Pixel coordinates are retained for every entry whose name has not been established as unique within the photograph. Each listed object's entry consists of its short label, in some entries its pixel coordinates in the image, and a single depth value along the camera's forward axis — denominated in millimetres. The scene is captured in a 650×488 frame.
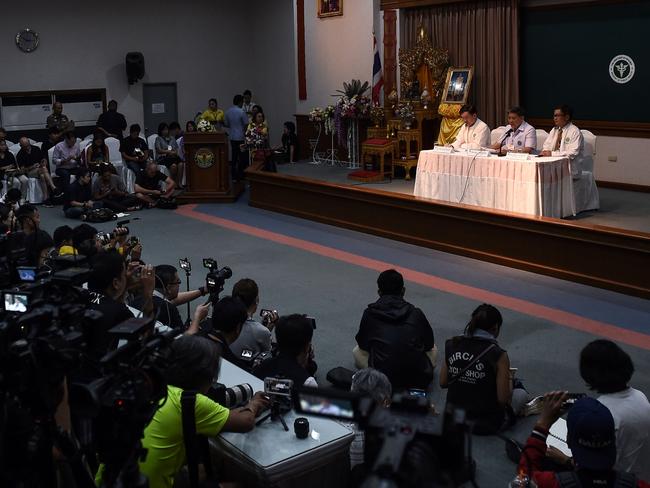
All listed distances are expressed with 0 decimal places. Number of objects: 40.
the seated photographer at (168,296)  4723
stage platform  6809
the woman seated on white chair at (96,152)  11219
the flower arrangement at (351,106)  11898
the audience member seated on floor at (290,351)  3748
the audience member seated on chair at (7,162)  10906
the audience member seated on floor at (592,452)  2557
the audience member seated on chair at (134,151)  11867
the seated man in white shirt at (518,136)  8664
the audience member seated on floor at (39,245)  5047
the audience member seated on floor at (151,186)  11203
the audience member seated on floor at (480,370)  4066
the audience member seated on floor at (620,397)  3153
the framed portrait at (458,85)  10688
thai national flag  11984
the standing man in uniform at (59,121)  12538
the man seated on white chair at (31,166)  11297
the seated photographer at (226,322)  3824
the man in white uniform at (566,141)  8312
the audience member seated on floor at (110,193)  10852
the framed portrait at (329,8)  12797
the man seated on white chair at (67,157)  11336
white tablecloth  7809
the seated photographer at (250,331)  4355
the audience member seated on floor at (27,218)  5992
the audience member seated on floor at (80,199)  10469
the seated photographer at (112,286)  3627
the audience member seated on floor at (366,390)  3344
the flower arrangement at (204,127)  11281
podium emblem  11211
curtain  10406
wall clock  13055
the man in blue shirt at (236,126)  12992
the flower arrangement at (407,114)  10945
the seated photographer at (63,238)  5809
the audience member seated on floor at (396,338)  4523
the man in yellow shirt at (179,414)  2754
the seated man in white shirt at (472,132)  9289
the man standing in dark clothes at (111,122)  13039
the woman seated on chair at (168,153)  11859
